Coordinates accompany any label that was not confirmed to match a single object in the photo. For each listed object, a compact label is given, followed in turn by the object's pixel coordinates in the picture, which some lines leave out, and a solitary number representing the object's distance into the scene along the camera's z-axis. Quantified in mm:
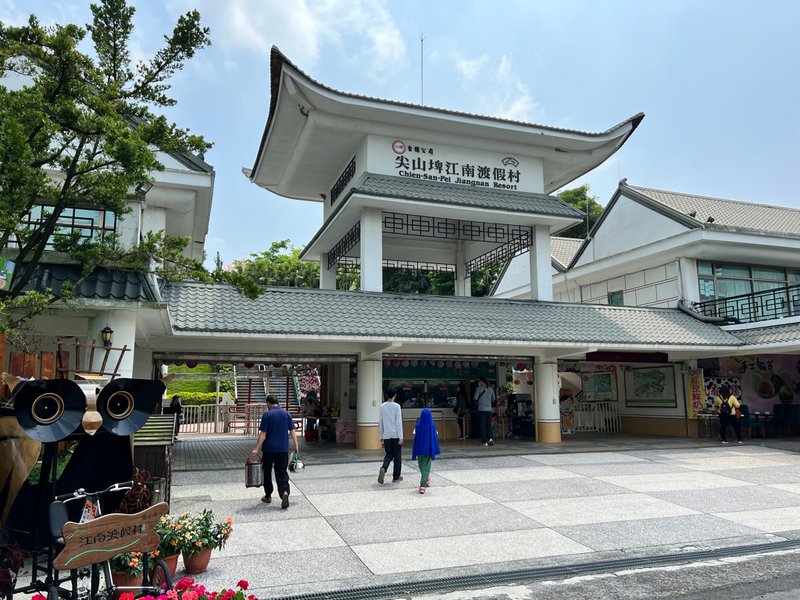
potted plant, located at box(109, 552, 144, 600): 5004
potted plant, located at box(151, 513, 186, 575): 5484
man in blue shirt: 8656
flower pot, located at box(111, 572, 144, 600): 5047
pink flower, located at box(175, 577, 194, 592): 3598
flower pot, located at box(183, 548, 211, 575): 5684
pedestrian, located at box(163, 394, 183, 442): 18953
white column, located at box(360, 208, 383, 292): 16078
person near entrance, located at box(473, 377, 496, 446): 16094
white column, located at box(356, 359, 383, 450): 15070
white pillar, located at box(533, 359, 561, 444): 16734
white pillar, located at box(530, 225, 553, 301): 17625
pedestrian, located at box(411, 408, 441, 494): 9820
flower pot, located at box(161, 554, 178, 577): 5527
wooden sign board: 3605
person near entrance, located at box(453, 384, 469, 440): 18344
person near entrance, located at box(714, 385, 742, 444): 16766
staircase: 29375
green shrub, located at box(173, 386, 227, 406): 30266
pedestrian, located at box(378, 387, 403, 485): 10336
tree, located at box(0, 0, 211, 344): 5719
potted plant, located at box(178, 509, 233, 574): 5609
